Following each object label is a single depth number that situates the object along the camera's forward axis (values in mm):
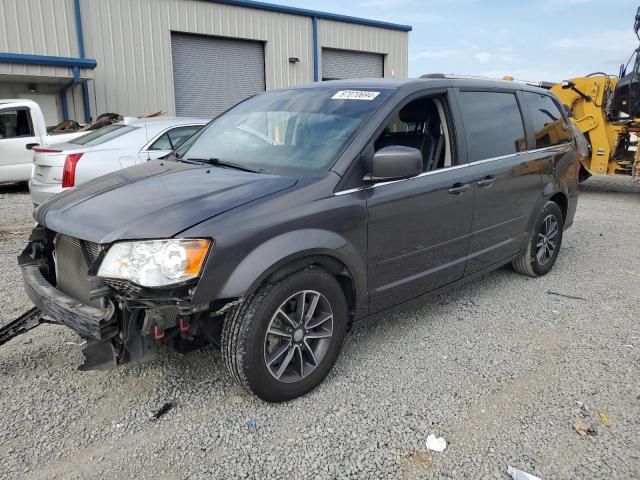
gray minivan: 2467
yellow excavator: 10180
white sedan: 6543
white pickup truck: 10359
